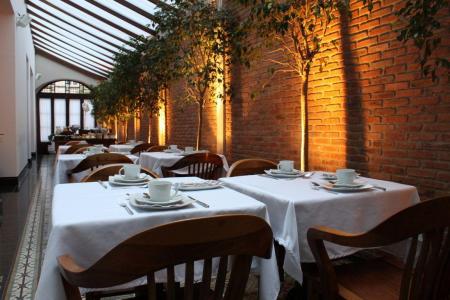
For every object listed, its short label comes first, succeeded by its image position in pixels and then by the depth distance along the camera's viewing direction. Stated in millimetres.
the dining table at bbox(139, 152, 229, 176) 3963
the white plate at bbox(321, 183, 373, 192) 1910
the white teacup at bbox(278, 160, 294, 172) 2496
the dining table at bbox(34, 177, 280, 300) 1227
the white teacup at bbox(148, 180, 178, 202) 1495
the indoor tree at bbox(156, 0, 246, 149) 5113
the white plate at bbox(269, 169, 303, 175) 2444
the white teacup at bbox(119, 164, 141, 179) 2039
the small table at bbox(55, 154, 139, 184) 3570
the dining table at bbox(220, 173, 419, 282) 1726
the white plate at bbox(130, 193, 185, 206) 1458
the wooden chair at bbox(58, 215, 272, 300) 894
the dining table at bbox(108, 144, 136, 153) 6172
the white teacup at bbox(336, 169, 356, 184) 1985
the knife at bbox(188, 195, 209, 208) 1502
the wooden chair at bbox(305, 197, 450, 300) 1206
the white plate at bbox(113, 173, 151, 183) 2006
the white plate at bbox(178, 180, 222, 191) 1848
